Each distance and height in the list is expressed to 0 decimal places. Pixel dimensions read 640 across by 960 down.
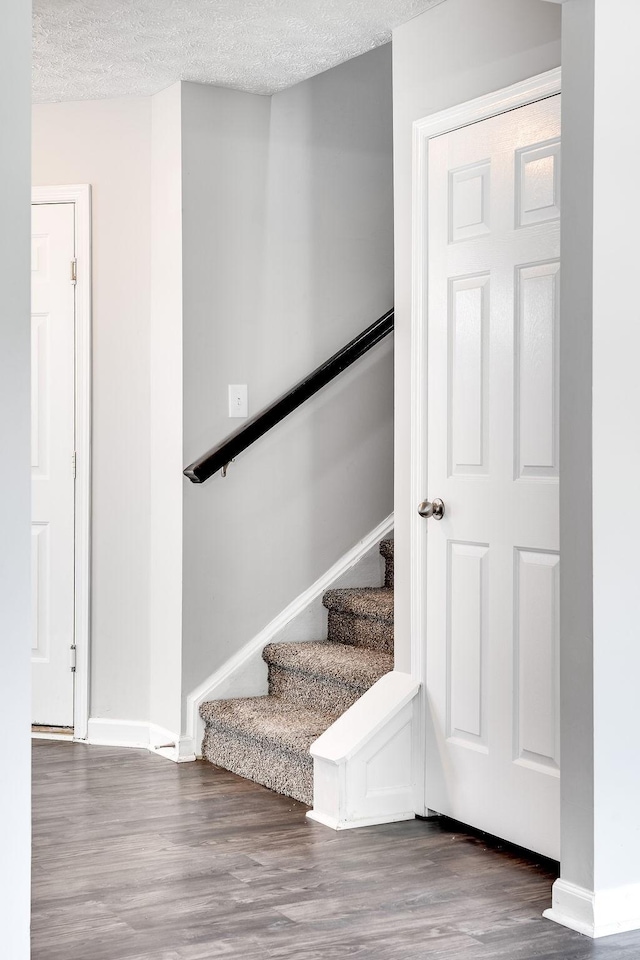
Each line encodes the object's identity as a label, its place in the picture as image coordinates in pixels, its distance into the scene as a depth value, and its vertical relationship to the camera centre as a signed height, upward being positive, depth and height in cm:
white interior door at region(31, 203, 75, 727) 429 +7
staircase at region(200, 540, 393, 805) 352 -78
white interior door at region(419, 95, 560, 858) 285 +1
